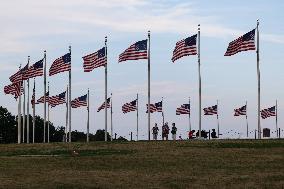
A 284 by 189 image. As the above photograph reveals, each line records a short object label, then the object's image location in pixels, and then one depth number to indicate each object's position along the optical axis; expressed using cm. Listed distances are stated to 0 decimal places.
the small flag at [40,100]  6562
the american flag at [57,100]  6128
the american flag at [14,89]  5469
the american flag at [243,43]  4312
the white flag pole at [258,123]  4603
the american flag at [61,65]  4991
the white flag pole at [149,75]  4989
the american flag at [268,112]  6488
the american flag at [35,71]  5350
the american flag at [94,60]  4738
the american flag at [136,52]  4534
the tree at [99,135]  12165
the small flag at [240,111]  6788
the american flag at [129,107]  6381
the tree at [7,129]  10819
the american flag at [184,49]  4441
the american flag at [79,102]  6169
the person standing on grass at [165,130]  5249
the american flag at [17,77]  5439
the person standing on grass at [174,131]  5148
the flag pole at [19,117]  5806
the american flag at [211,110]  6862
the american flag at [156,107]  6531
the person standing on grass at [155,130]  5392
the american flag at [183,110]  6462
